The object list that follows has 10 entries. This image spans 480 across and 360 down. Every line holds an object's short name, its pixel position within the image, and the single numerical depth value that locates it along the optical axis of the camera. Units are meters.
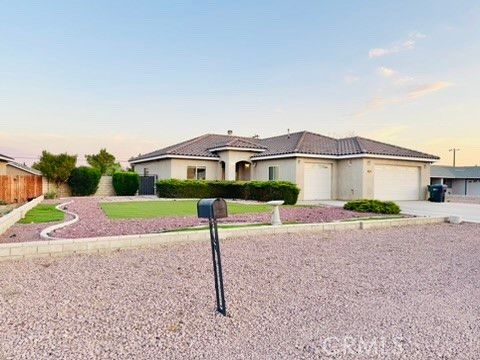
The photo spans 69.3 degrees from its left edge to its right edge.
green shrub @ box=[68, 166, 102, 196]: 27.39
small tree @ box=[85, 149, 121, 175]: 46.28
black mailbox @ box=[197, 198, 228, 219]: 4.23
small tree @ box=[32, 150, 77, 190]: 26.31
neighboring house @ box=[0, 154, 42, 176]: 28.14
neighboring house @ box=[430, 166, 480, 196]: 48.53
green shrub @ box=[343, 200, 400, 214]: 15.58
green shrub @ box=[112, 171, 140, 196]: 28.86
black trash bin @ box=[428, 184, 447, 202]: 24.64
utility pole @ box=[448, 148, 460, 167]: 63.78
